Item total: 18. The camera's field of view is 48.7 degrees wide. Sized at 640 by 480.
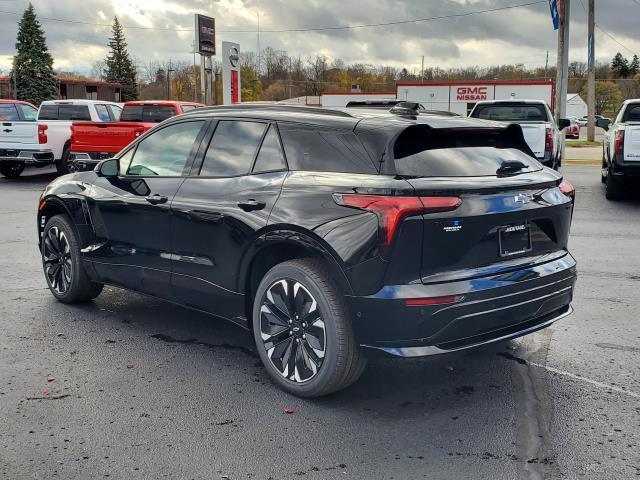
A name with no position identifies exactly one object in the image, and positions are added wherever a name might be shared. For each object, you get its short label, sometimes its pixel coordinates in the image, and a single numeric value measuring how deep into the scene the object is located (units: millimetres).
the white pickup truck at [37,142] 16922
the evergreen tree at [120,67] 103312
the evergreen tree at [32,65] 72375
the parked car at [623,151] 11805
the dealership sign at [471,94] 53562
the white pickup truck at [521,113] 14461
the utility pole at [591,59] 33469
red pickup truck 15151
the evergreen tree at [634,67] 152250
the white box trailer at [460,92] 51312
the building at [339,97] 60456
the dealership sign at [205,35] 29578
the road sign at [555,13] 24391
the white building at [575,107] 109312
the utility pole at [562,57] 24156
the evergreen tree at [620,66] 146500
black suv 3666
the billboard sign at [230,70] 27062
